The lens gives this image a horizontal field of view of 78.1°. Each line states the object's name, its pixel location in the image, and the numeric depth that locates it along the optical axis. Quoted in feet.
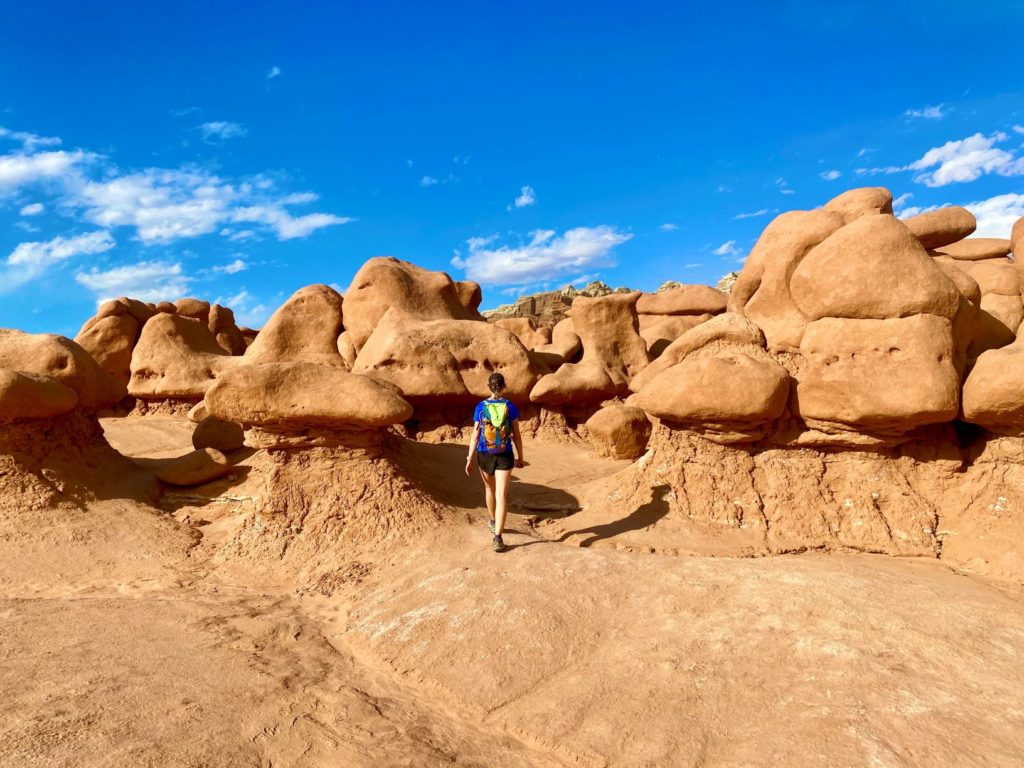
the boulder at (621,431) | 31.60
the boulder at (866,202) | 25.58
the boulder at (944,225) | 29.12
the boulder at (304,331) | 42.64
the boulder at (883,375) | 17.52
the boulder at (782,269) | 21.25
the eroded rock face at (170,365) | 41.78
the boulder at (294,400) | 18.66
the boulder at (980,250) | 28.94
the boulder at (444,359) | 34.65
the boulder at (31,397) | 20.40
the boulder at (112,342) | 45.50
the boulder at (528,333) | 52.47
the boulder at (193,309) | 55.62
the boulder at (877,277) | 18.45
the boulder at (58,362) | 23.44
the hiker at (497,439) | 17.35
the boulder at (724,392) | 19.01
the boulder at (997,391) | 16.35
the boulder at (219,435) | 25.99
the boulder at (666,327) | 51.11
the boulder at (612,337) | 42.24
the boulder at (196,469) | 24.00
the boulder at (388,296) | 41.52
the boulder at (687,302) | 53.11
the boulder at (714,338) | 22.02
